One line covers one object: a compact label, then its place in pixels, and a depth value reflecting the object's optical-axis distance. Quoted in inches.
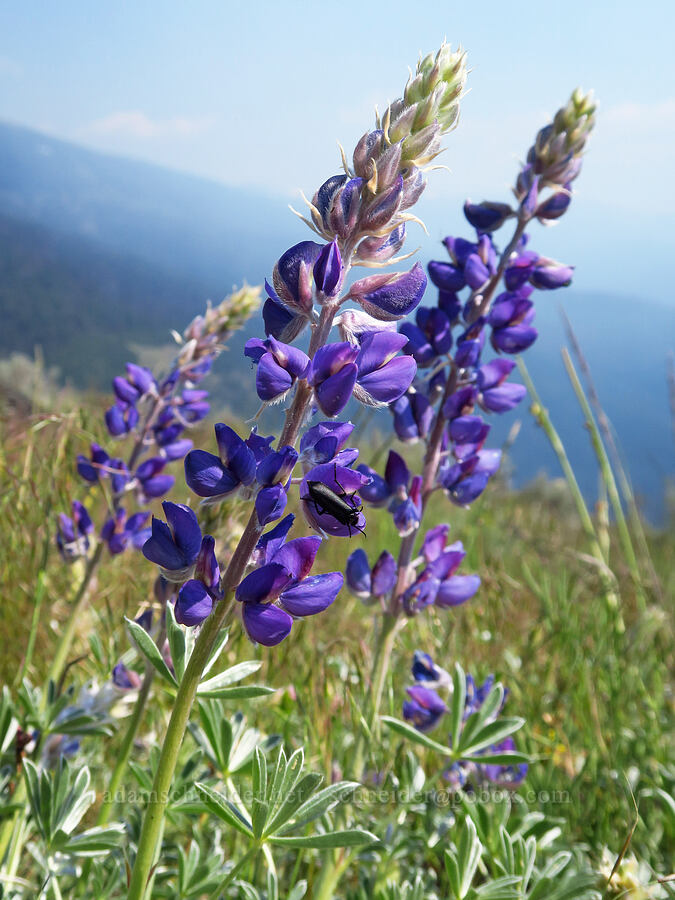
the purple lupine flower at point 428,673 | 11.9
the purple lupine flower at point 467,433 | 11.3
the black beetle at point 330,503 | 6.6
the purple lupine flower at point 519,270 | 12.0
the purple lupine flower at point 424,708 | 11.6
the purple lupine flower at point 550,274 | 11.8
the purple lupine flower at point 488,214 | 12.2
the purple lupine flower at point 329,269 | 6.9
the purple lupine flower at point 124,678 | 10.5
